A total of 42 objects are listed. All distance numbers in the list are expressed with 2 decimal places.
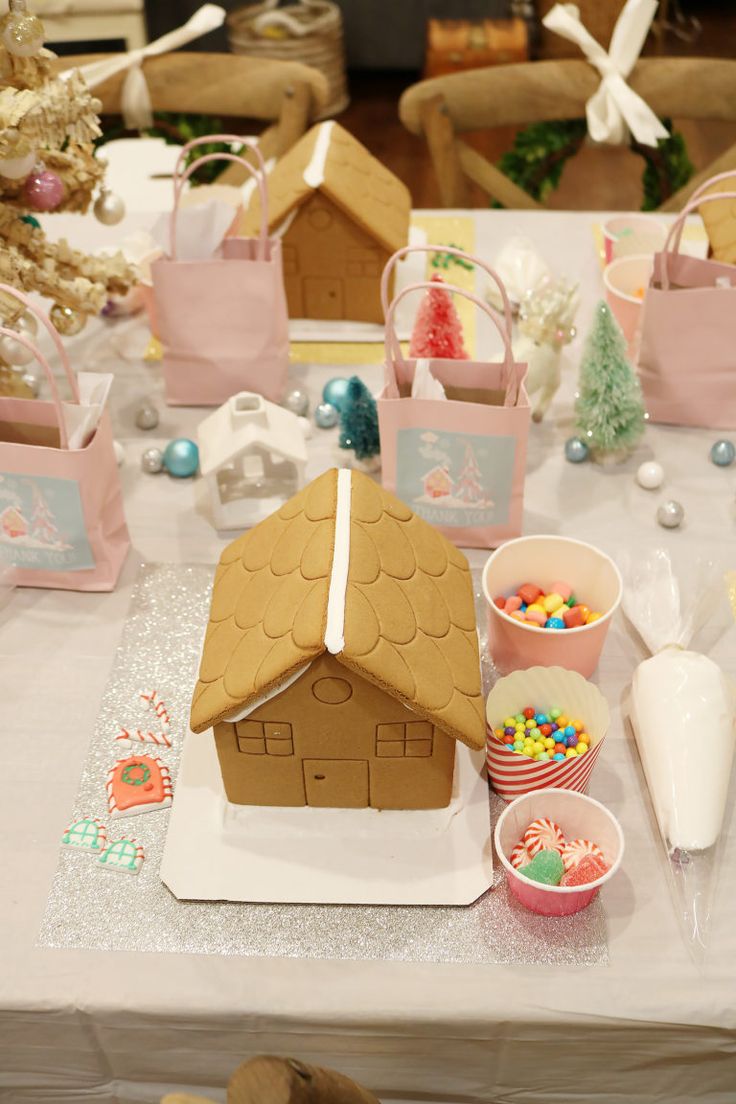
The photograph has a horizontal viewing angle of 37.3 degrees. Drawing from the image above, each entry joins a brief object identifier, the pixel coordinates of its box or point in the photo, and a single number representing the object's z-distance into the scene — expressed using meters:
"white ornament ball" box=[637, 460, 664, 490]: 1.49
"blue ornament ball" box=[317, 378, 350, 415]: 1.64
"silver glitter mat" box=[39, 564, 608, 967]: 1.00
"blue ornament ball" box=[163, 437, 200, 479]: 1.53
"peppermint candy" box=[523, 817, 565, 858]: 1.03
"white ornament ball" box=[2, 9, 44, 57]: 1.30
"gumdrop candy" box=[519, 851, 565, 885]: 1.00
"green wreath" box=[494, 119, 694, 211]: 2.28
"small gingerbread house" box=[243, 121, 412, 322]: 1.70
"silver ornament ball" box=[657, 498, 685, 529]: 1.43
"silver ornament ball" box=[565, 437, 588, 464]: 1.54
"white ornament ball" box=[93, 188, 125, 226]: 1.61
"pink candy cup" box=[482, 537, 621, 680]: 1.18
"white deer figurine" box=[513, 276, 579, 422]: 1.57
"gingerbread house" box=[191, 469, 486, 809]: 0.98
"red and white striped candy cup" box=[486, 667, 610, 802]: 1.06
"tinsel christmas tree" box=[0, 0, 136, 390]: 1.32
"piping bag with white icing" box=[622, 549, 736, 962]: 1.04
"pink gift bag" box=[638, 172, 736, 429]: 1.48
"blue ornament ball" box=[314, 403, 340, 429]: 1.62
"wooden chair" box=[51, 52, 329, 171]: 2.27
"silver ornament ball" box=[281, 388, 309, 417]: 1.64
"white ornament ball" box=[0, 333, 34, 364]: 1.43
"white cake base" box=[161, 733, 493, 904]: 1.04
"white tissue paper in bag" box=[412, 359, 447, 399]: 1.34
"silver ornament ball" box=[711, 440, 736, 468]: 1.52
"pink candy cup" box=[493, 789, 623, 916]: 0.99
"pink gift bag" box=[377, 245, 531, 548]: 1.32
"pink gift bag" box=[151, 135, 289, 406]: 1.53
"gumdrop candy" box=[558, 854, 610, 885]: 1.00
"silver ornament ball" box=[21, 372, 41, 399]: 1.66
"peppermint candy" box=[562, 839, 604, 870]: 1.02
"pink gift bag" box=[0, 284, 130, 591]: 1.26
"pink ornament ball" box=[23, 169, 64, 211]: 1.44
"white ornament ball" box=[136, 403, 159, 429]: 1.62
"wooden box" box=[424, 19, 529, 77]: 4.09
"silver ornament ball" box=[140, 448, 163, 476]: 1.55
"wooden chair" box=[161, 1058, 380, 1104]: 0.77
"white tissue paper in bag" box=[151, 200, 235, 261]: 1.64
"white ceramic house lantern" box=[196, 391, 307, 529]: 1.41
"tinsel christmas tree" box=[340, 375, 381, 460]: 1.45
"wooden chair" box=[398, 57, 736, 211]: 2.17
